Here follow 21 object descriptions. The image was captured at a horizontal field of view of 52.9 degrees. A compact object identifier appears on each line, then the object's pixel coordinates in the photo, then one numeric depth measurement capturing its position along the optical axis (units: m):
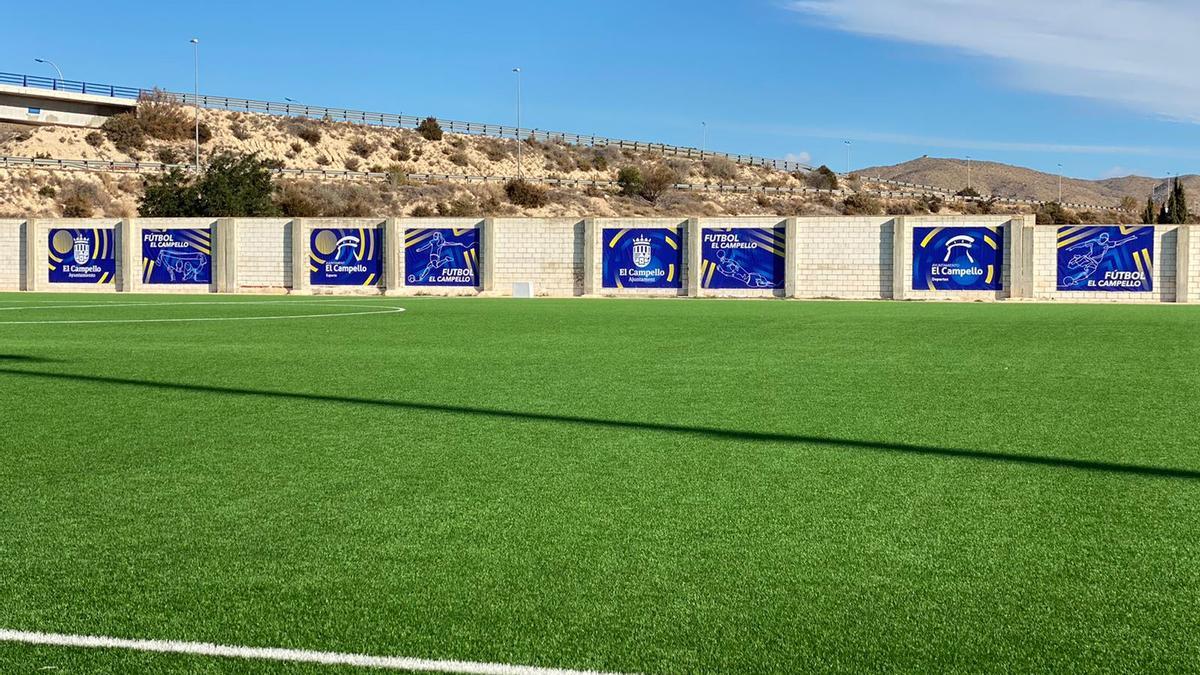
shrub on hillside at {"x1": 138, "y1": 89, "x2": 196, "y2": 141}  97.12
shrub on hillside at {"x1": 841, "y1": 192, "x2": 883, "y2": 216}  95.69
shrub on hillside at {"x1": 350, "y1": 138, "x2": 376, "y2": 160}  105.69
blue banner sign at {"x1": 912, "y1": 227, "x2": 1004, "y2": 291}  41.91
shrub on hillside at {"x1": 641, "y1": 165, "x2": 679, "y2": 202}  96.38
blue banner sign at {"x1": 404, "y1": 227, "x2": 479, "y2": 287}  46.38
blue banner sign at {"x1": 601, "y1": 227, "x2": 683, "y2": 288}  44.88
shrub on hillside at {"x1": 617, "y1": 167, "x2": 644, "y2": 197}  96.38
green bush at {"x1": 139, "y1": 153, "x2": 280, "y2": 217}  58.78
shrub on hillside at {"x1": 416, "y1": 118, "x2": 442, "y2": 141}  112.12
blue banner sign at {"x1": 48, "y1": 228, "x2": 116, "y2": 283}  49.00
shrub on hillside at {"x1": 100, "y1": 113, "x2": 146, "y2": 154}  95.50
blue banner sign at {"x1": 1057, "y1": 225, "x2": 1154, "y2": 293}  40.72
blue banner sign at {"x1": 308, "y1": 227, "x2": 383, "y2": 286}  47.09
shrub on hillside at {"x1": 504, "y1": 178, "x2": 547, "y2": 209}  86.75
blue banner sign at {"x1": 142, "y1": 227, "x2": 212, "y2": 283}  48.34
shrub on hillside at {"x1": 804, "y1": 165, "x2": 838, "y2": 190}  117.44
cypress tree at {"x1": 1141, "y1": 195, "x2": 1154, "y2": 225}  80.50
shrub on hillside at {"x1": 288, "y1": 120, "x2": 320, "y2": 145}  105.69
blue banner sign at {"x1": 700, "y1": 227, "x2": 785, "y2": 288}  43.88
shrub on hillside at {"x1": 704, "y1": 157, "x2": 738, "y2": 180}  118.94
